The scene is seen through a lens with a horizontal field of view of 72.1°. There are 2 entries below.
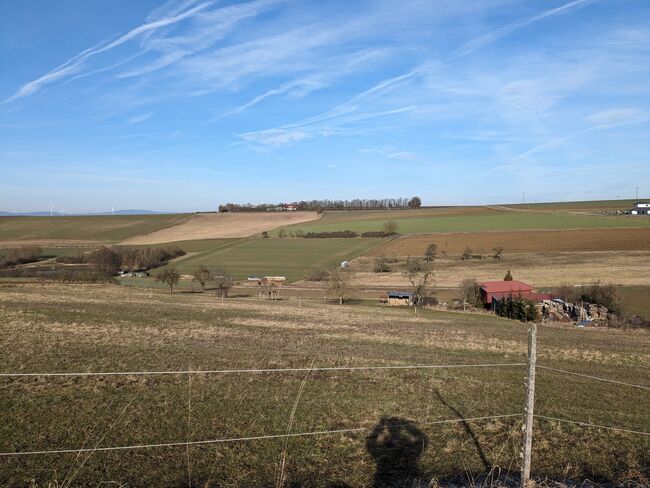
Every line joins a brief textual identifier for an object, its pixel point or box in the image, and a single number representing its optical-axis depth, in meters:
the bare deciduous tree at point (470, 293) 47.19
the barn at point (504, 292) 44.56
